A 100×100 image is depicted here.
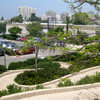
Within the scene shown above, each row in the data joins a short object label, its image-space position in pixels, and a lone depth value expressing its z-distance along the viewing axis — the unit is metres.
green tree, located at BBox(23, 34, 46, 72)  10.68
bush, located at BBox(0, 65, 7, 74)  12.63
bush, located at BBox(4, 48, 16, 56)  21.80
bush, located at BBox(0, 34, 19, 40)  43.31
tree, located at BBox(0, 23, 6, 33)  49.99
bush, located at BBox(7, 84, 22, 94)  6.45
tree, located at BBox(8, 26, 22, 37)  43.89
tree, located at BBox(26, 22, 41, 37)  36.32
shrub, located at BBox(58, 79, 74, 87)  8.26
